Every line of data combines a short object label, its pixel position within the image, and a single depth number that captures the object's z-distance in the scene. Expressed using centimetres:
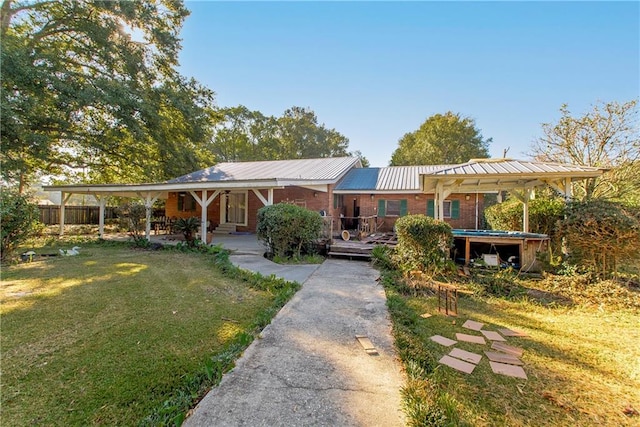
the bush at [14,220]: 731
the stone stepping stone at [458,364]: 298
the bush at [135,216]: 1118
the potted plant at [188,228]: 1070
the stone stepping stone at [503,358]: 317
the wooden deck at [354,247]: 901
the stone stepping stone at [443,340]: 358
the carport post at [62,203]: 1331
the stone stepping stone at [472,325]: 409
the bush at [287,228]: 835
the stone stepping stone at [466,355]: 317
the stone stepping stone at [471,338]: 367
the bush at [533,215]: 906
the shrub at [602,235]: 532
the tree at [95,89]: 1195
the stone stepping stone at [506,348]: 340
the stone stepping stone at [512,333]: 391
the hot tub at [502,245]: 727
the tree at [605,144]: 1052
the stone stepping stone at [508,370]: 292
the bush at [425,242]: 636
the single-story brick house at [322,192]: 1020
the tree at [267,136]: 3222
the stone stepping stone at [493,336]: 376
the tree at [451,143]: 2511
